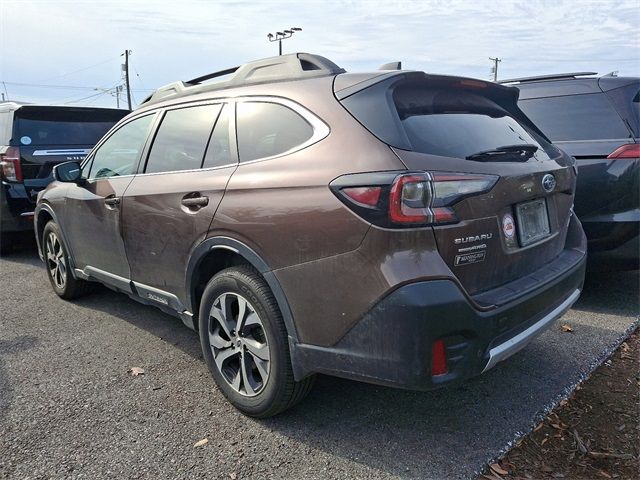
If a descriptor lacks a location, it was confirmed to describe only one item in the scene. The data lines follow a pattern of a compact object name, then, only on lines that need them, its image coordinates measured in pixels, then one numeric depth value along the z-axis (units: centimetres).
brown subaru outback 213
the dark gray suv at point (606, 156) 409
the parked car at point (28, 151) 622
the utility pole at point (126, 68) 4693
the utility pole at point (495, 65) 5690
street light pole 3991
